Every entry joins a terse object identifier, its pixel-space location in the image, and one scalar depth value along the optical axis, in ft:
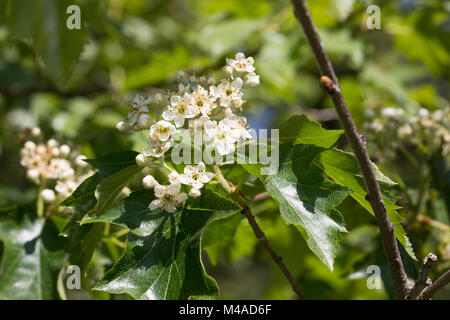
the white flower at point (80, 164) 1.35
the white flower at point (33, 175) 1.33
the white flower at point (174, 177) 1.16
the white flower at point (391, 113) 1.45
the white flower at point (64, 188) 1.30
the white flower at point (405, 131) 1.43
